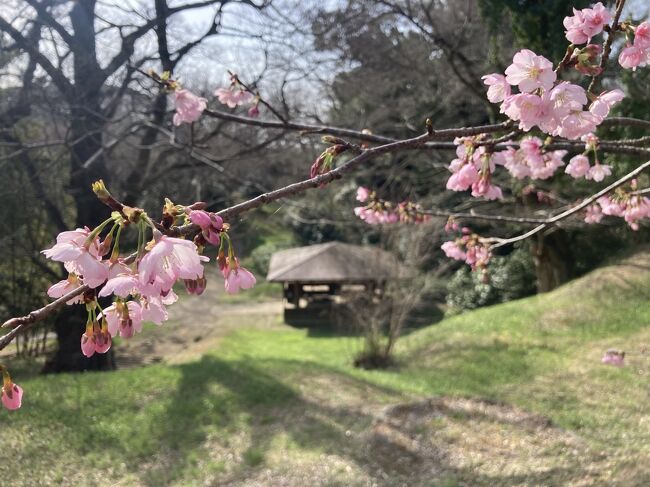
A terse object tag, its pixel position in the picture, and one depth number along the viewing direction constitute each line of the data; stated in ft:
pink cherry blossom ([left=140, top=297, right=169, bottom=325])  1.13
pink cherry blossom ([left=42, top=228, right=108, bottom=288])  0.89
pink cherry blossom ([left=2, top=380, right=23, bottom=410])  1.03
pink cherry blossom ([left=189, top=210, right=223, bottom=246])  0.90
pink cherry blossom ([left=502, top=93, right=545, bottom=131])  1.27
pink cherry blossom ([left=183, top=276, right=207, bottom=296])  1.00
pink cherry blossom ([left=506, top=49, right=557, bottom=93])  1.24
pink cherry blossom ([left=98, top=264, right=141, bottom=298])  0.89
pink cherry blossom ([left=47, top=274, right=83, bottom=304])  1.03
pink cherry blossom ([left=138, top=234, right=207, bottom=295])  0.86
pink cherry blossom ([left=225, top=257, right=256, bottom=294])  1.06
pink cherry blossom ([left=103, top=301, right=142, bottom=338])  1.06
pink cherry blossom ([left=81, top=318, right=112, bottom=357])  0.99
